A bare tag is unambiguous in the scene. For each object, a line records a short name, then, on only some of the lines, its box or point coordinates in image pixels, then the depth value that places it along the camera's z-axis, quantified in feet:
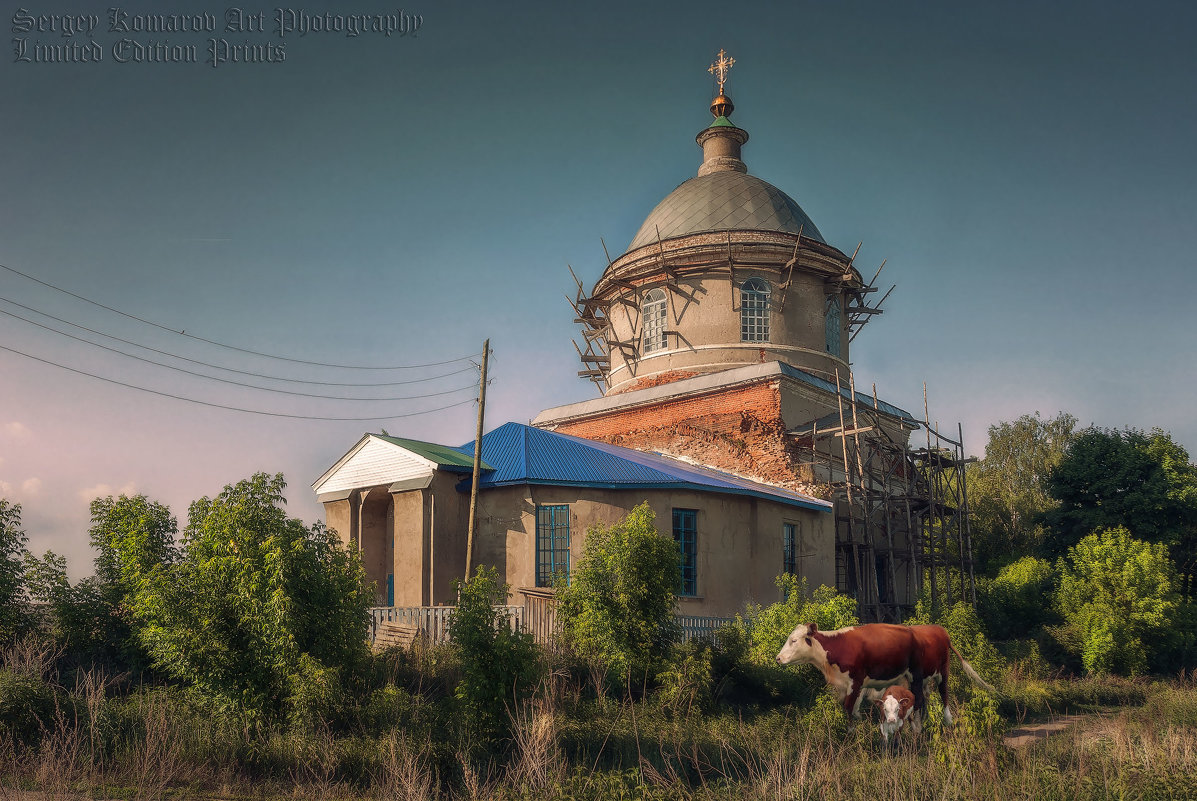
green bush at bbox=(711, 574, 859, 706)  55.62
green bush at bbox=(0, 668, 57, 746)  40.32
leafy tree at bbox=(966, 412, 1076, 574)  128.77
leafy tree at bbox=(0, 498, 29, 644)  49.21
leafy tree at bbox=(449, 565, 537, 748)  43.65
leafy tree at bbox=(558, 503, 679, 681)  52.11
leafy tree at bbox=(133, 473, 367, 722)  41.91
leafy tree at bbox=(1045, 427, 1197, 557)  97.19
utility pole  63.36
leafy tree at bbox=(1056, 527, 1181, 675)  79.00
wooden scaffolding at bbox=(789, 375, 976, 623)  81.76
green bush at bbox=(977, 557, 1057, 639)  92.53
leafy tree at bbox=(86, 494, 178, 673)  46.21
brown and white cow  45.65
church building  67.41
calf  43.91
